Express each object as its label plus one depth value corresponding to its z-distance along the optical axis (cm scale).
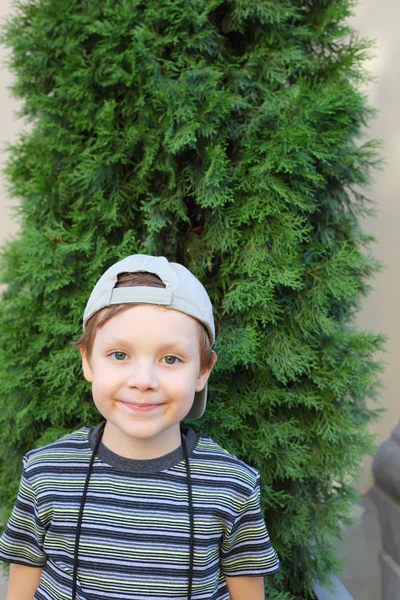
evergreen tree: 169
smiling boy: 121
